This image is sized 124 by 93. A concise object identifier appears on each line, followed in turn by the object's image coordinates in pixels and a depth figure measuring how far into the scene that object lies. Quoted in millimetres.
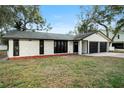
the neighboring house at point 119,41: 18844
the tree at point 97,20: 16798
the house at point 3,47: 17384
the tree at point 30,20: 12028
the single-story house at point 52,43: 8291
